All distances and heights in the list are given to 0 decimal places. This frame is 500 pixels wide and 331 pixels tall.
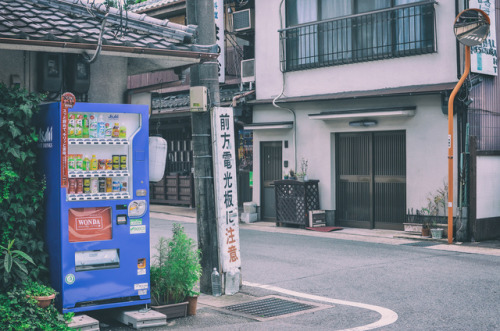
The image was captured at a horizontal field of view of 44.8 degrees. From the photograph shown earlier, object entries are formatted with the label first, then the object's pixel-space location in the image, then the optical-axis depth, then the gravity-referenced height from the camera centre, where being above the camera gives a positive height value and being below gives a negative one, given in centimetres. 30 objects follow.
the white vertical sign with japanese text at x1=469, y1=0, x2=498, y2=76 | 1434 +274
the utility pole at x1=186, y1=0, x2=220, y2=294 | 905 +19
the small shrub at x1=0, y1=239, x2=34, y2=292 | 652 -109
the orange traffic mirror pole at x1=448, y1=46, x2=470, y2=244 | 1377 +16
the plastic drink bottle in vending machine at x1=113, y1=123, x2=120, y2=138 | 755 +45
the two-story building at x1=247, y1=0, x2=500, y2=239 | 1512 +177
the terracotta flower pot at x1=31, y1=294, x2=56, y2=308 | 657 -144
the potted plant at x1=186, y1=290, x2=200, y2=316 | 792 -176
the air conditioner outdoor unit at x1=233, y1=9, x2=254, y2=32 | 1928 +470
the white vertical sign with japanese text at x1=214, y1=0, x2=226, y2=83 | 1705 +387
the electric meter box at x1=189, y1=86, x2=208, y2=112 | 889 +101
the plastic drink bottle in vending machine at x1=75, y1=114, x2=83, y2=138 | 730 +51
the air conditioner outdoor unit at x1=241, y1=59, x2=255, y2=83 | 1964 +313
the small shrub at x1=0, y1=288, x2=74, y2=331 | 627 -155
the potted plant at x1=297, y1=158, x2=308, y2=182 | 1752 -15
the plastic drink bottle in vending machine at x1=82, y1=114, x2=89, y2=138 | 736 +49
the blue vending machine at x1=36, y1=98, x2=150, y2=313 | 704 -42
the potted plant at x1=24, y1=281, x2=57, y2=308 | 658 -138
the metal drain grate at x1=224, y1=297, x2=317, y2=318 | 817 -197
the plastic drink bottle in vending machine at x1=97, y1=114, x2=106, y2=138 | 745 +50
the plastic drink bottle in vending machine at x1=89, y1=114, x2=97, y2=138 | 740 +51
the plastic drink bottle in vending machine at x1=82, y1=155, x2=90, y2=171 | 740 +5
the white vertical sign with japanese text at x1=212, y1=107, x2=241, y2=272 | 897 -32
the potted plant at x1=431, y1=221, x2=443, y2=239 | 1450 -163
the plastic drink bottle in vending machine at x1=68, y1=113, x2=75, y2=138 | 722 +51
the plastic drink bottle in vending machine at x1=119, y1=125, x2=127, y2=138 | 760 +44
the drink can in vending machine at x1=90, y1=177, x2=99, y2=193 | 741 -21
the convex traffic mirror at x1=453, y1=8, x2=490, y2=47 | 1352 +302
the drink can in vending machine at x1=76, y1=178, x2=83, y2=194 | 728 -22
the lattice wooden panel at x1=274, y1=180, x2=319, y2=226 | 1725 -98
